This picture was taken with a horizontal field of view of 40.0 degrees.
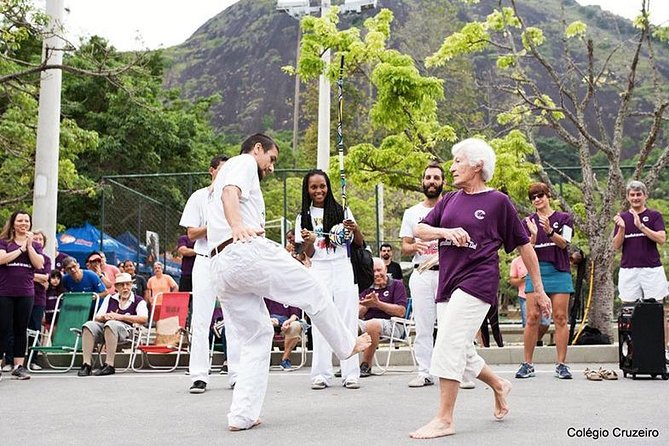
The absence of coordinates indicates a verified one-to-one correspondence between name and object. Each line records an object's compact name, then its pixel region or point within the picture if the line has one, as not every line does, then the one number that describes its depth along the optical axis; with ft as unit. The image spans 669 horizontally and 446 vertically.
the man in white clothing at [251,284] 19.02
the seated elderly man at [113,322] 36.06
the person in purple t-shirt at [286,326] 37.17
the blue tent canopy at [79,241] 88.74
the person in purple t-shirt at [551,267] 29.89
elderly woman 18.34
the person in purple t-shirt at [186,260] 34.38
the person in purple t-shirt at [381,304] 34.91
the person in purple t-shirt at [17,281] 33.27
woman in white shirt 27.84
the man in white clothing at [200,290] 27.53
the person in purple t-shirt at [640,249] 32.09
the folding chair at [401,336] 35.18
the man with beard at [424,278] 27.71
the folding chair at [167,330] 37.50
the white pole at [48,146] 45.37
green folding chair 37.76
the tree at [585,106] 46.55
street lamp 58.18
